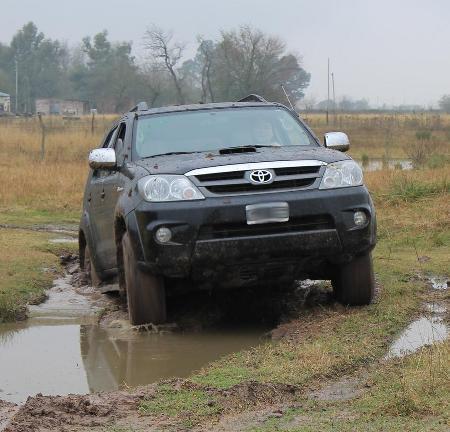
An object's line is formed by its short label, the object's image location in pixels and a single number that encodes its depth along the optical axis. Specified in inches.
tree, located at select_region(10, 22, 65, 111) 4404.5
